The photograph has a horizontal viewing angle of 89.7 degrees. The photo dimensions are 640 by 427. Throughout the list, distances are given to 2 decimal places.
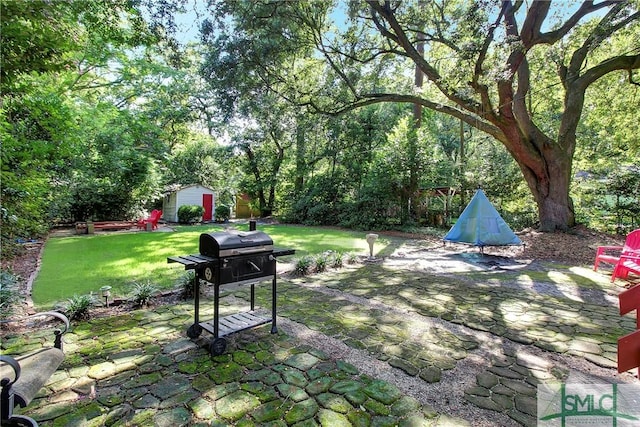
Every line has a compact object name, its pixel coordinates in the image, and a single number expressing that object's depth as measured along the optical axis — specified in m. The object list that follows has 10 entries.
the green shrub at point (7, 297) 3.53
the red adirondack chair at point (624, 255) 5.65
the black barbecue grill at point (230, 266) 2.93
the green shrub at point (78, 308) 3.64
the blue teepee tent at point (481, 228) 8.01
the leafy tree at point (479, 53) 8.26
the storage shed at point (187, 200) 19.09
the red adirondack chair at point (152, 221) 13.82
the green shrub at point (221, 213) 19.81
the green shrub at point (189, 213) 18.05
